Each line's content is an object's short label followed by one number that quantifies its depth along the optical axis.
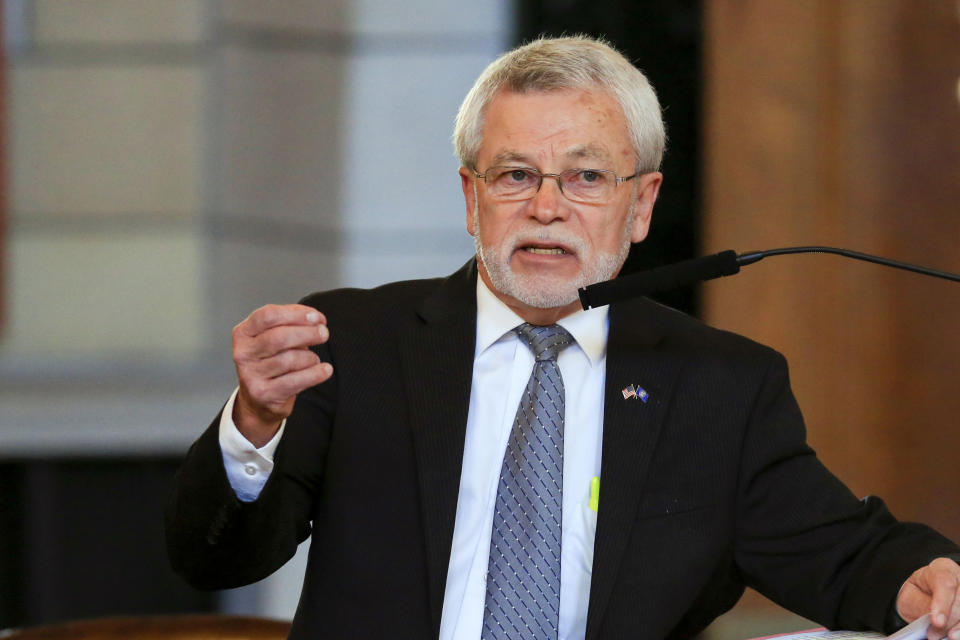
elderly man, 6.73
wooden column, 7.49
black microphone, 6.66
